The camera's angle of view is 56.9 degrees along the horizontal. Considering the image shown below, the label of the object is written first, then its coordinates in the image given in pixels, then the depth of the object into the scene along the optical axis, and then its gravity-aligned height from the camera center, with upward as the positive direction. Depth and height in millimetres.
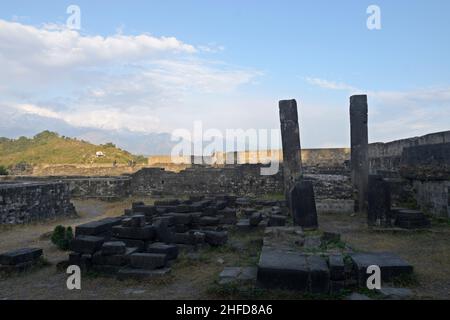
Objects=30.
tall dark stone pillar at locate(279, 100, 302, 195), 13633 +820
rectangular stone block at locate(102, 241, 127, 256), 7867 -1543
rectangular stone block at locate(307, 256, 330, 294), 6203 -1734
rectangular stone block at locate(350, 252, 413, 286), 6520 -1676
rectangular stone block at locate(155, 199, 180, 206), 14281 -1252
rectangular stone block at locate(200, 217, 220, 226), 11719 -1565
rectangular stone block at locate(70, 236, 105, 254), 7961 -1477
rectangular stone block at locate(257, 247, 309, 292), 6250 -1672
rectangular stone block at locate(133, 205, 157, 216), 12344 -1284
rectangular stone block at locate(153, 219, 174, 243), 9328 -1480
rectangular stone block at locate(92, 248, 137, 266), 7766 -1717
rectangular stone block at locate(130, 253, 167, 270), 7613 -1731
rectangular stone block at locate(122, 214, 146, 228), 9102 -1203
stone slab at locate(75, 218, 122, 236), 8812 -1294
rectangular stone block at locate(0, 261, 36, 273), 7879 -1876
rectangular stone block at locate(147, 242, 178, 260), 8188 -1644
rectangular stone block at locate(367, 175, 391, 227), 12359 -1226
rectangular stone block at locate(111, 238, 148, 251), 8882 -1639
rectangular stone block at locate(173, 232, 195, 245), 9758 -1702
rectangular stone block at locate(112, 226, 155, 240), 8977 -1425
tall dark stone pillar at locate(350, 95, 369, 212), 16219 +861
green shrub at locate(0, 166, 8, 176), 30922 -180
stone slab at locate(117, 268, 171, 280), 7348 -1897
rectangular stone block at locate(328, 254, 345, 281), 6363 -1645
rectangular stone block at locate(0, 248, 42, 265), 7903 -1687
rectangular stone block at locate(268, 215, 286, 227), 11828 -1607
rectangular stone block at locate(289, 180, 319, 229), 11680 -1154
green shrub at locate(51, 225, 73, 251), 10008 -1691
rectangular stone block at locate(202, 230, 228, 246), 9883 -1720
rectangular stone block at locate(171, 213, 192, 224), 10828 -1364
